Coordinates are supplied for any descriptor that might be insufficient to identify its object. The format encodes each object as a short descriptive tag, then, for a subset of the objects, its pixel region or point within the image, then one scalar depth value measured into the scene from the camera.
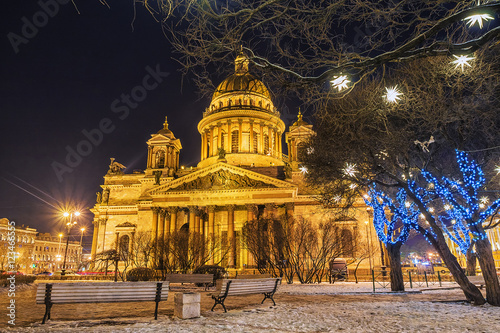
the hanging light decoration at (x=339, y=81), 6.37
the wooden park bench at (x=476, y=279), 14.02
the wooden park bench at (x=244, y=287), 9.24
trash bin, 8.01
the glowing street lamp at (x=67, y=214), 27.92
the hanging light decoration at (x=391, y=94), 7.80
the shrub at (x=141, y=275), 24.81
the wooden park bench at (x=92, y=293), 7.33
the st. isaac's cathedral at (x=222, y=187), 40.12
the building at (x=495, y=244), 37.80
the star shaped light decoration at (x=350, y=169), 15.18
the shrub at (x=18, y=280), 17.08
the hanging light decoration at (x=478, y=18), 5.05
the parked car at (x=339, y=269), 26.59
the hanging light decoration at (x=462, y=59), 6.26
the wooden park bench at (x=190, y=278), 16.25
